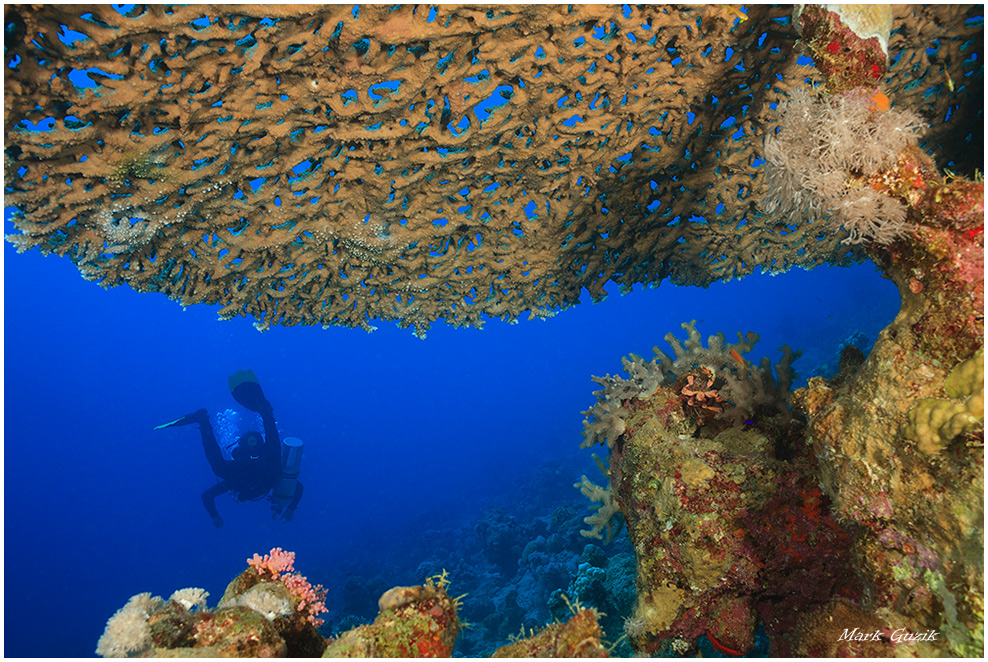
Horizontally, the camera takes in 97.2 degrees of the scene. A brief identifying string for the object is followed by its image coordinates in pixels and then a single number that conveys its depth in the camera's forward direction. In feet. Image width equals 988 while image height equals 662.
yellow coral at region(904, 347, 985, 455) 6.72
